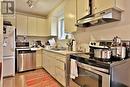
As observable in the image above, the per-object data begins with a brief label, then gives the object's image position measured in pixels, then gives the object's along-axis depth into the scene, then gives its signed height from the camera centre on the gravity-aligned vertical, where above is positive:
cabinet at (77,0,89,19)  1.51 +0.69
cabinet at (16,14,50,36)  3.05 +0.65
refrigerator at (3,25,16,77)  2.28 -0.28
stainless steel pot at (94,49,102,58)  1.06 -0.16
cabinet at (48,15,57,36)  3.19 +0.68
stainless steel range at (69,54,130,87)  0.86 -0.39
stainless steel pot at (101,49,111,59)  1.01 -0.16
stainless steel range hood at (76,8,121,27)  1.15 +0.40
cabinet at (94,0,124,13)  1.11 +0.57
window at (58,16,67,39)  3.06 +0.59
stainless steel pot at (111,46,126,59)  1.03 -0.14
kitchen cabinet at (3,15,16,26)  2.79 +0.84
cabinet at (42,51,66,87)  1.66 -0.62
